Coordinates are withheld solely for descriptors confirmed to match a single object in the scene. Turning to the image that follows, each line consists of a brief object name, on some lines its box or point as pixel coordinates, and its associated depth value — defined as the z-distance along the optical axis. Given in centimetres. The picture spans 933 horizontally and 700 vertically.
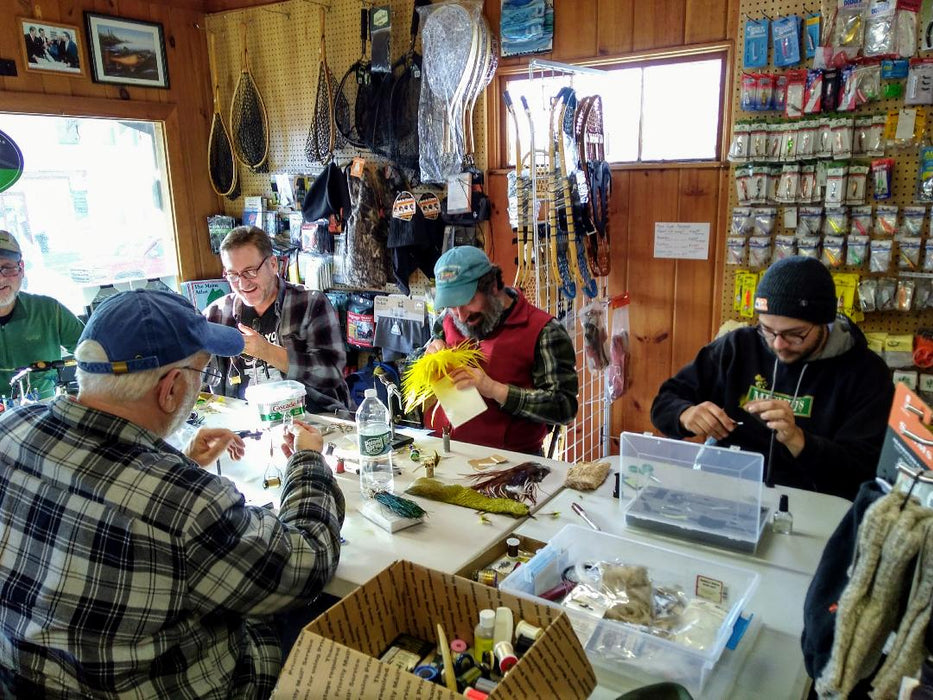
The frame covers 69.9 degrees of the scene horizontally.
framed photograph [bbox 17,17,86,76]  395
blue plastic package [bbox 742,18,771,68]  311
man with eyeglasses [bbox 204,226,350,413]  286
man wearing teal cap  245
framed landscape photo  429
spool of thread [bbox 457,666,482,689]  117
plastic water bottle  195
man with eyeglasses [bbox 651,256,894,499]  198
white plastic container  232
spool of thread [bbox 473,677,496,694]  114
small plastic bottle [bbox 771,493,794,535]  171
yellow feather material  217
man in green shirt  296
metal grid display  332
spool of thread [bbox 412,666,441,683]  120
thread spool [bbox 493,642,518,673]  114
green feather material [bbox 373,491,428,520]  178
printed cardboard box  104
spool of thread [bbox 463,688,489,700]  108
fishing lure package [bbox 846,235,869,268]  305
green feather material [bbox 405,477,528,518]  183
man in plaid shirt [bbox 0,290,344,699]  119
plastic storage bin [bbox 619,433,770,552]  164
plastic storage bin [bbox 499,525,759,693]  121
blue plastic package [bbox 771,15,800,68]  302
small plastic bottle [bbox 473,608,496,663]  122
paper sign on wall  352
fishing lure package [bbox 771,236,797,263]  322
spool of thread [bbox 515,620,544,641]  119
